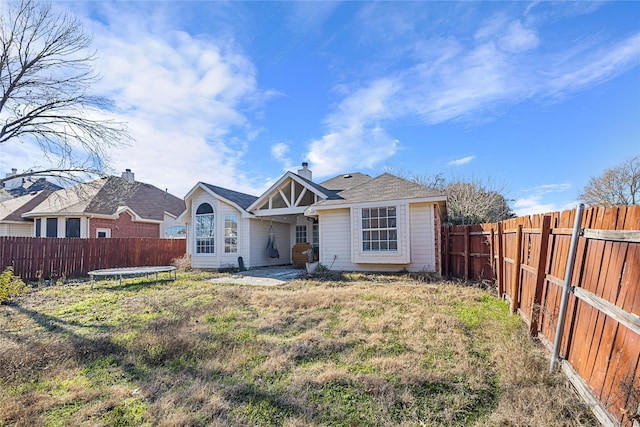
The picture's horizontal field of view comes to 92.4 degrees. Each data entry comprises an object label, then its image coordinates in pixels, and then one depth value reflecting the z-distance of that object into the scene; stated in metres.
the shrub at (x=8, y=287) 7.45
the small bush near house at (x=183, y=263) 14.33
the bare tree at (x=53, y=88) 8.52
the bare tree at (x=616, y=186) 20.44
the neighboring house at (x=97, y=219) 17.81
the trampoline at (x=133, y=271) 9.83
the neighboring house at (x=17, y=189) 25.25
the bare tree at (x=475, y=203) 17.52
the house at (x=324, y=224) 10.66
